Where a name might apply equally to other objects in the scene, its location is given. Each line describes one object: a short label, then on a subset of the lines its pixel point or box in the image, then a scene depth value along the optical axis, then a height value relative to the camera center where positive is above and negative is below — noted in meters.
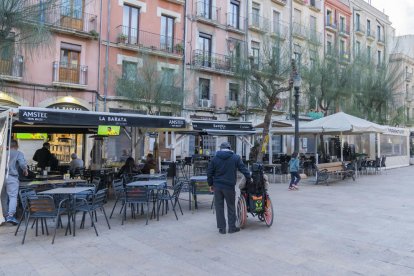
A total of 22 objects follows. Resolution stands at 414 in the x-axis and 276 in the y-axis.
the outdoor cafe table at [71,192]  6.28 -0.73
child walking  12.34 -0.50
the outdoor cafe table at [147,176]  9.85 -0.65
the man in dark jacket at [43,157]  11.27 -0.19
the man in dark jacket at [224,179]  6.38 -0.46
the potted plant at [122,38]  20.21 +6.46
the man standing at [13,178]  7.14 -0.56
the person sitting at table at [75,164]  11.12 -0.40
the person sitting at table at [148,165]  11.34 -0.39
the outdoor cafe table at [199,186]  8.49 -0.78
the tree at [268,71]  16.48 +4.30
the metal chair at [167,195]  7.64 -0.92
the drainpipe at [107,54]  19.83 +5.48
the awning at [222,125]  12.11 +1.06
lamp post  15.05 +2.42
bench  13.89 -0.61
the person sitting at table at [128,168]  10.69 -0.47
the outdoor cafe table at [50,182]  7.81 -0.71
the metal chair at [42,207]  5.92 -0.94
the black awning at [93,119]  7.25 +0.77
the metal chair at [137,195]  7.14 -0.85
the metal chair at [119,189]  7.57 -0.79
